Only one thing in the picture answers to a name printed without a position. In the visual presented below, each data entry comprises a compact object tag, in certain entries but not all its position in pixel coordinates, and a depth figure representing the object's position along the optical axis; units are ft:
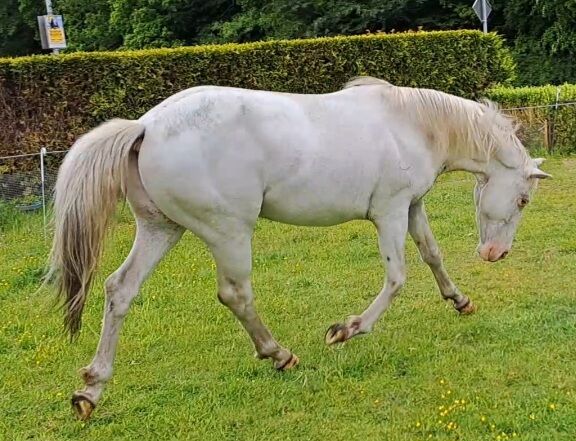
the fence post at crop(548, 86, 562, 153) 36.86
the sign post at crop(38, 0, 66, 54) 47.91
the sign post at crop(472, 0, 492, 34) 52.65
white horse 12.10
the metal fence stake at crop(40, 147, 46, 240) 27.27
